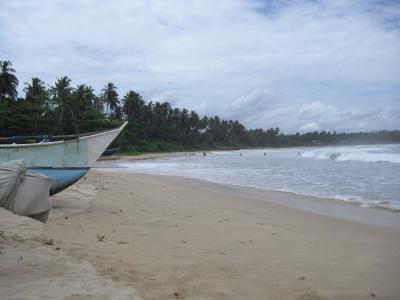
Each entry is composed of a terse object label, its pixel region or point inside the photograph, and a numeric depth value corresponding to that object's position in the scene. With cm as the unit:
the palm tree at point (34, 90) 4931
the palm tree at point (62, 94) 4762
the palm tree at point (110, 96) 6744
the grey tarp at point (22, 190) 617
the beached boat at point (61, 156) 848
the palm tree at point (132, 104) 7344
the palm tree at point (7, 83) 4725
